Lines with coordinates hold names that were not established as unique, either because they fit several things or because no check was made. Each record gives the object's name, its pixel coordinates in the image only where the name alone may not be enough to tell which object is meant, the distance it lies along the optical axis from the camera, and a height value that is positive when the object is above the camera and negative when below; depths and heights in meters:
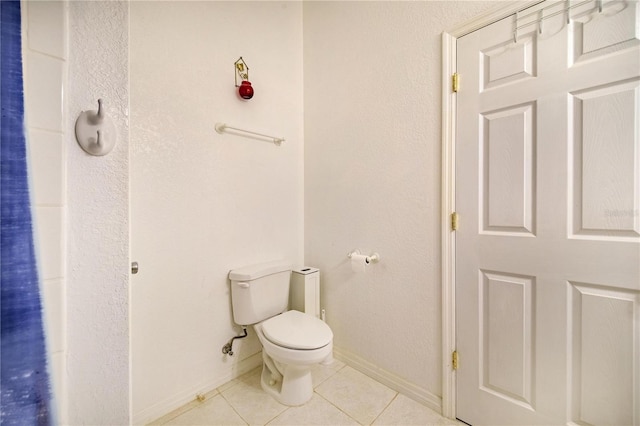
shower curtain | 0.44 -0.08
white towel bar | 1.58 +0.50
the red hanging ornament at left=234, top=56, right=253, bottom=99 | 1.63 +0.84
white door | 0.98 -0.03
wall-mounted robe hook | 0.55 +0.17
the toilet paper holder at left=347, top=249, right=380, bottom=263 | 1.65 -0.29
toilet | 1.36 -0.67
